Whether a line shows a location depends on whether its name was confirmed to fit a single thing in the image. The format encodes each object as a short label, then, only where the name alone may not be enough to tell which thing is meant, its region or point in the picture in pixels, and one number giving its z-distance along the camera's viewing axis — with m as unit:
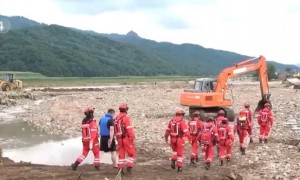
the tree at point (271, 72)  103.47
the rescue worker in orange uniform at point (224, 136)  13.93
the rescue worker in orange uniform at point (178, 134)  12.70
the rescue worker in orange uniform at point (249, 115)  16.20
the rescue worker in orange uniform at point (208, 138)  13.52
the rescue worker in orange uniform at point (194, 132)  14.05
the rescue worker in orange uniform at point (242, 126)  15.88
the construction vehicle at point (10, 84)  56.38
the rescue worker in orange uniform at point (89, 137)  12.56
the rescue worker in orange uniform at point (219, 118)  14.15
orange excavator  22.77
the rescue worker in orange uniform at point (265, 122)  17.25
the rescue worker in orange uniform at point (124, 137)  12.12
